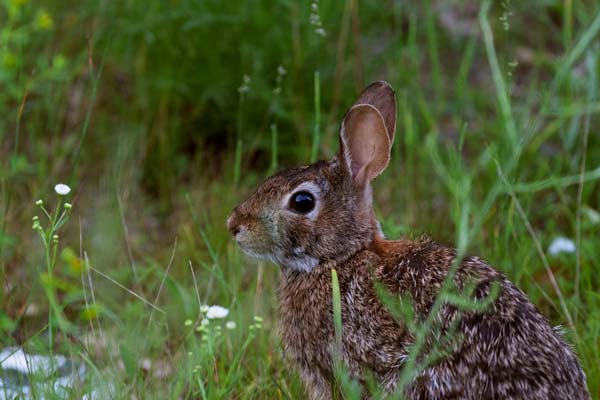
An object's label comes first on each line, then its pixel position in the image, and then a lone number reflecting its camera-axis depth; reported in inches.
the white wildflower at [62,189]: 283.9
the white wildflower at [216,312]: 297.1
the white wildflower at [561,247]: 386.9
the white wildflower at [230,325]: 298.7
